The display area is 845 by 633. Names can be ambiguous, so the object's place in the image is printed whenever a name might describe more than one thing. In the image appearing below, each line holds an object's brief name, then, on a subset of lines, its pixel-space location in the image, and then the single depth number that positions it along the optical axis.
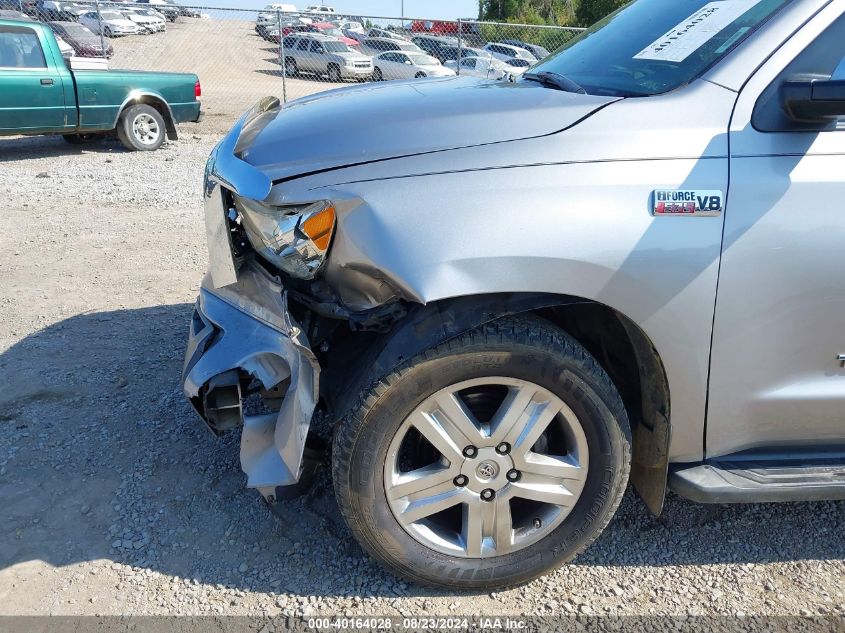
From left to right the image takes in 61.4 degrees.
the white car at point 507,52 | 18.06
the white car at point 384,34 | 21.59
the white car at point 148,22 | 24.77
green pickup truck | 9.47
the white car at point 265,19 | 19.27
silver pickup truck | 2.12
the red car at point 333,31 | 22.78
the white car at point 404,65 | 20.48
